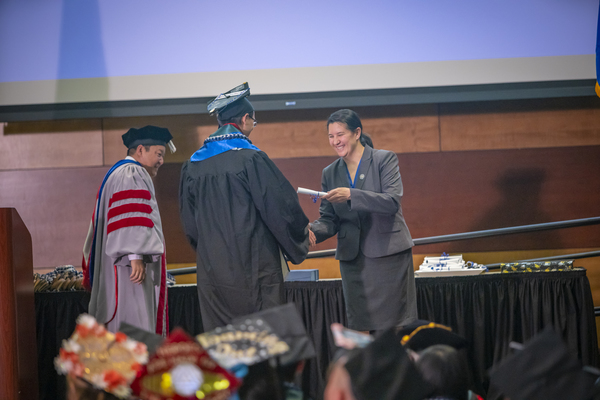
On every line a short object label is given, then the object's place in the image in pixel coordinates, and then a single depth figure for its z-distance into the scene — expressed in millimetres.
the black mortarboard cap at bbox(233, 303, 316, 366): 5838
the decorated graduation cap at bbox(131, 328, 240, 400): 5028
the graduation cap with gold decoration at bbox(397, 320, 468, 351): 7151
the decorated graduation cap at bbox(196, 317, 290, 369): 5511
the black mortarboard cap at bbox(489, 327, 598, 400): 5314
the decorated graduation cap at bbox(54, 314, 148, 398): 5246
